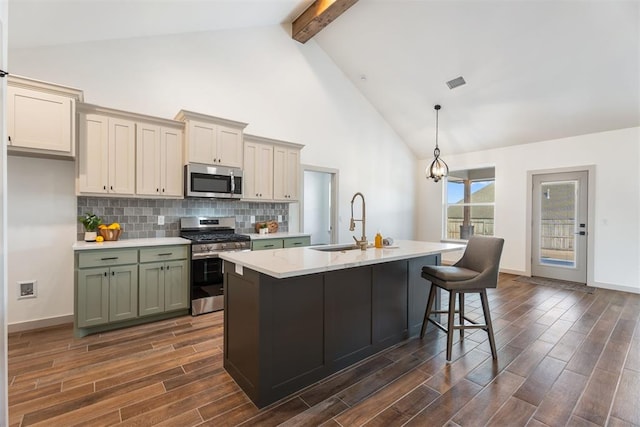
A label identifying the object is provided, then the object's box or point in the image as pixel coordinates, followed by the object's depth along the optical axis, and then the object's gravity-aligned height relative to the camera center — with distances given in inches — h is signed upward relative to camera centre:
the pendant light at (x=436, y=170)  171.8 +24.4
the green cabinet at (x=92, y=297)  109.7 -34.1
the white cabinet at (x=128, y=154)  118.6 +23.7
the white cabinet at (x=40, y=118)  99.7 +31.8
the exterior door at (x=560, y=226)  199.6 -9.8
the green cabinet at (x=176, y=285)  127.7 -34.0
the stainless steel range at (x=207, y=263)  133.3 -25.2
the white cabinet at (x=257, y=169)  163.6 +23.3
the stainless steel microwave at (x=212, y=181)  139.4 +13.9
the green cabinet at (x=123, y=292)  115.5 -33.9
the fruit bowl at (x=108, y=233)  126.4 -10.9
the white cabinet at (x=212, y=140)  138.3 +34.5
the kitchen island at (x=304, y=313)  72.8 -29.6
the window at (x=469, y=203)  251.1 +7.9
